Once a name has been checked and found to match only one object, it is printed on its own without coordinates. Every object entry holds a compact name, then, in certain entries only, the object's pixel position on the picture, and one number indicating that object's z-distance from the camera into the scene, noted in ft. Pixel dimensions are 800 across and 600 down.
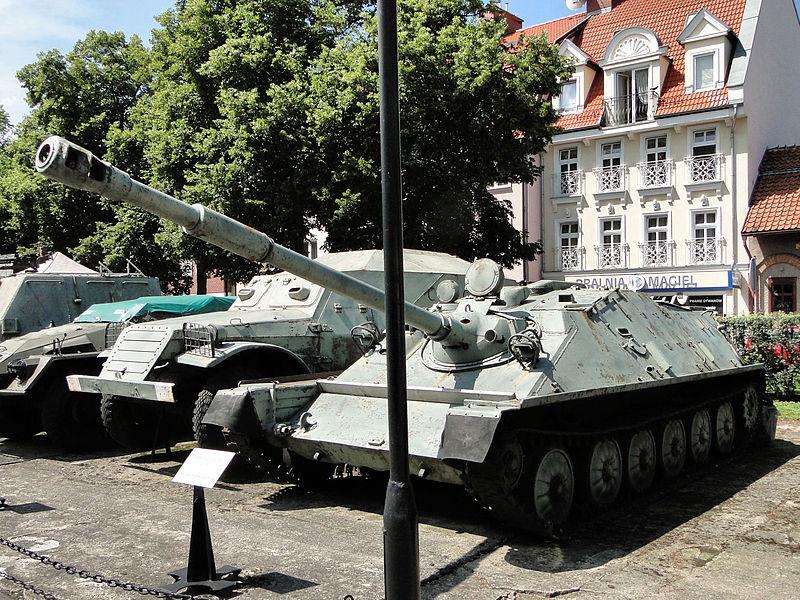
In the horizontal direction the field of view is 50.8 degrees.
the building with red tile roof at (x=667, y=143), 74.18
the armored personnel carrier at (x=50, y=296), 40.32
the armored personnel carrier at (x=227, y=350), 28.96
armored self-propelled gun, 19.77
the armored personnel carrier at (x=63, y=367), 34.04
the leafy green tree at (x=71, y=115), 79.15
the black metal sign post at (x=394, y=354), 14.56
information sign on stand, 16.92
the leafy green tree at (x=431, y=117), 52.01
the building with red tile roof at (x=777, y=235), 70.44
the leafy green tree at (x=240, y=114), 54.60
